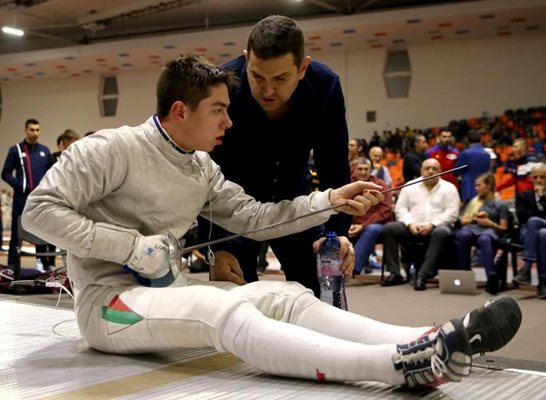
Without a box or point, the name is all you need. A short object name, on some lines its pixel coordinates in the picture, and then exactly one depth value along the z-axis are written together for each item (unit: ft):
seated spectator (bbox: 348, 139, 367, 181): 23.75
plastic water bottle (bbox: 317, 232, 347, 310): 8.54
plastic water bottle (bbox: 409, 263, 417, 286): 19.24
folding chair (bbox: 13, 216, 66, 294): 16.71
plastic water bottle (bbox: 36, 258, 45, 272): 22.20
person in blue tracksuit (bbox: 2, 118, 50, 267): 22.53
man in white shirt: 18.71
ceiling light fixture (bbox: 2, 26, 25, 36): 42.90
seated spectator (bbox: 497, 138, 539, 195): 22.68
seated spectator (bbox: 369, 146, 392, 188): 25.13
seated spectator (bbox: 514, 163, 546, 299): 16.53
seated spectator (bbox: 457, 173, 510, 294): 17.84
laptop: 17.04
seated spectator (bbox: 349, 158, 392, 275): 19.98
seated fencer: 5.49
